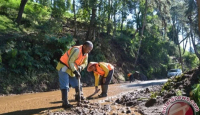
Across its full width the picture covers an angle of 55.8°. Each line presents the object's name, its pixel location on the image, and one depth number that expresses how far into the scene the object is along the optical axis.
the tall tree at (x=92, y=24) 17.48
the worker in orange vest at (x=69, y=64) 4.68
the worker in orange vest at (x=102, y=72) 6.83
